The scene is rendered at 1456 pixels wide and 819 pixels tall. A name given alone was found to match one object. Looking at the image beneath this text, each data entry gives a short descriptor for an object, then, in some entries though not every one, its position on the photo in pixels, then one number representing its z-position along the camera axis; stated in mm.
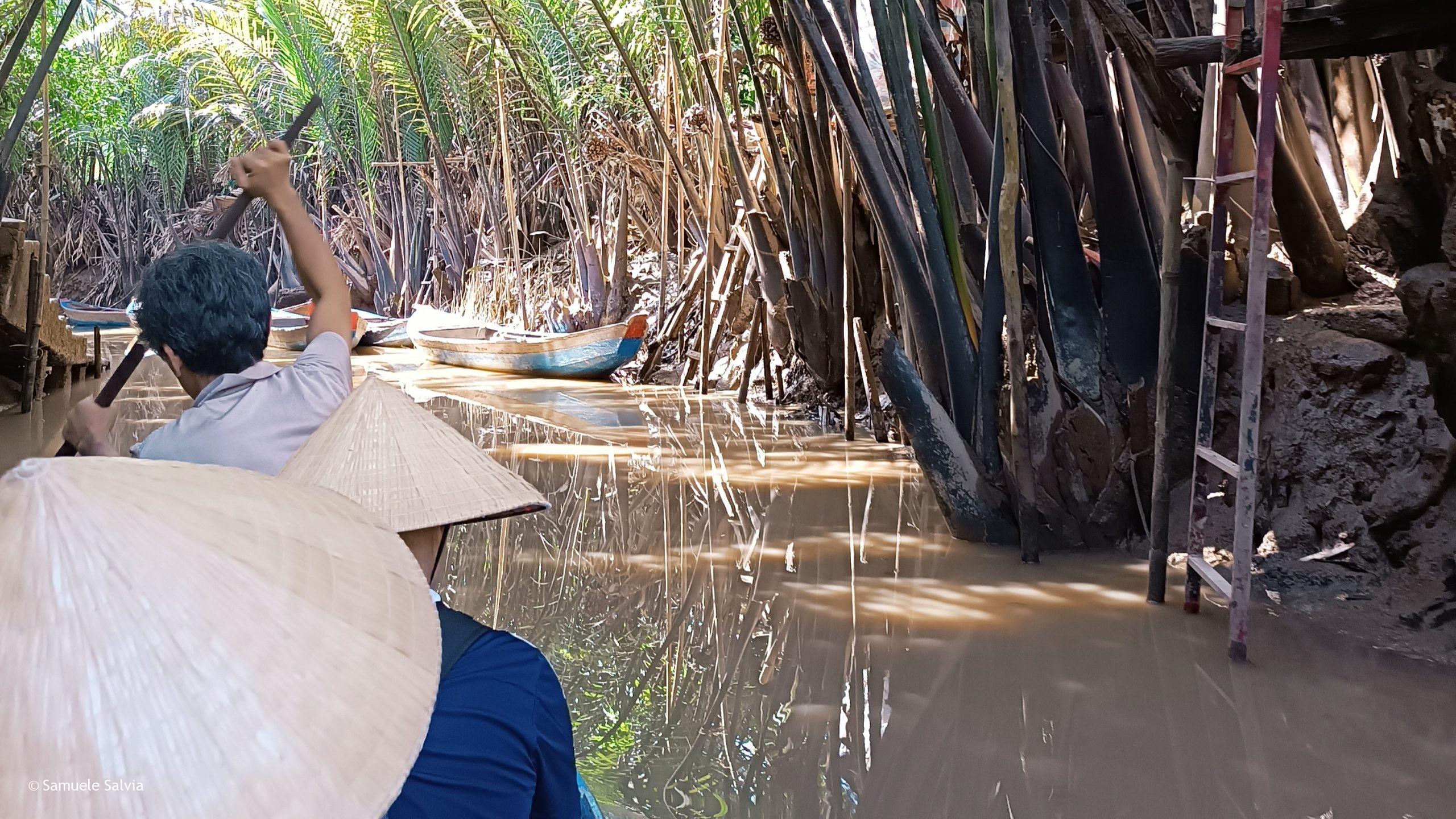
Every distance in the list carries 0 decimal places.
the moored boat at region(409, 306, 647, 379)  11195
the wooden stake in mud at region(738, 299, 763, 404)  9398
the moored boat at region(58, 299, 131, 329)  19625
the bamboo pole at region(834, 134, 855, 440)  6848
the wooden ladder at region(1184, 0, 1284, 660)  3006
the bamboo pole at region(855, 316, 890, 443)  7465
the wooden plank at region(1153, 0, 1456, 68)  2967
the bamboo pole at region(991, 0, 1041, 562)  4141
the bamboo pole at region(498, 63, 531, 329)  12289
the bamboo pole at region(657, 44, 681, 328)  10094
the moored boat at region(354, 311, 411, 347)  16953
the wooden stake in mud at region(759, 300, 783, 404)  9641
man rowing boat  1819
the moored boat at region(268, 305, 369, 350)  15984
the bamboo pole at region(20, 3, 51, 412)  8367
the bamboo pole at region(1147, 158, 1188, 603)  3557
